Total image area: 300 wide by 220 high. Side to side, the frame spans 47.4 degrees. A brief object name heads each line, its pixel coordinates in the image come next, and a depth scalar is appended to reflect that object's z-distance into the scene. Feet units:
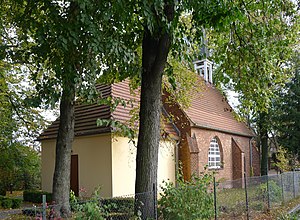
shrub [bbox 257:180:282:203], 43.14
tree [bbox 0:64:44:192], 57.16
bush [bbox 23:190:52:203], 63.09
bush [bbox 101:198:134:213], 26.26
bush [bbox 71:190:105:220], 18.75
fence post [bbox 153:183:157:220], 24.35
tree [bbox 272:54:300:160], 91.15
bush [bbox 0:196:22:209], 57.82
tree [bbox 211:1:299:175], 31.89
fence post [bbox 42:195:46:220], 16.06
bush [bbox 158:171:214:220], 26.17
